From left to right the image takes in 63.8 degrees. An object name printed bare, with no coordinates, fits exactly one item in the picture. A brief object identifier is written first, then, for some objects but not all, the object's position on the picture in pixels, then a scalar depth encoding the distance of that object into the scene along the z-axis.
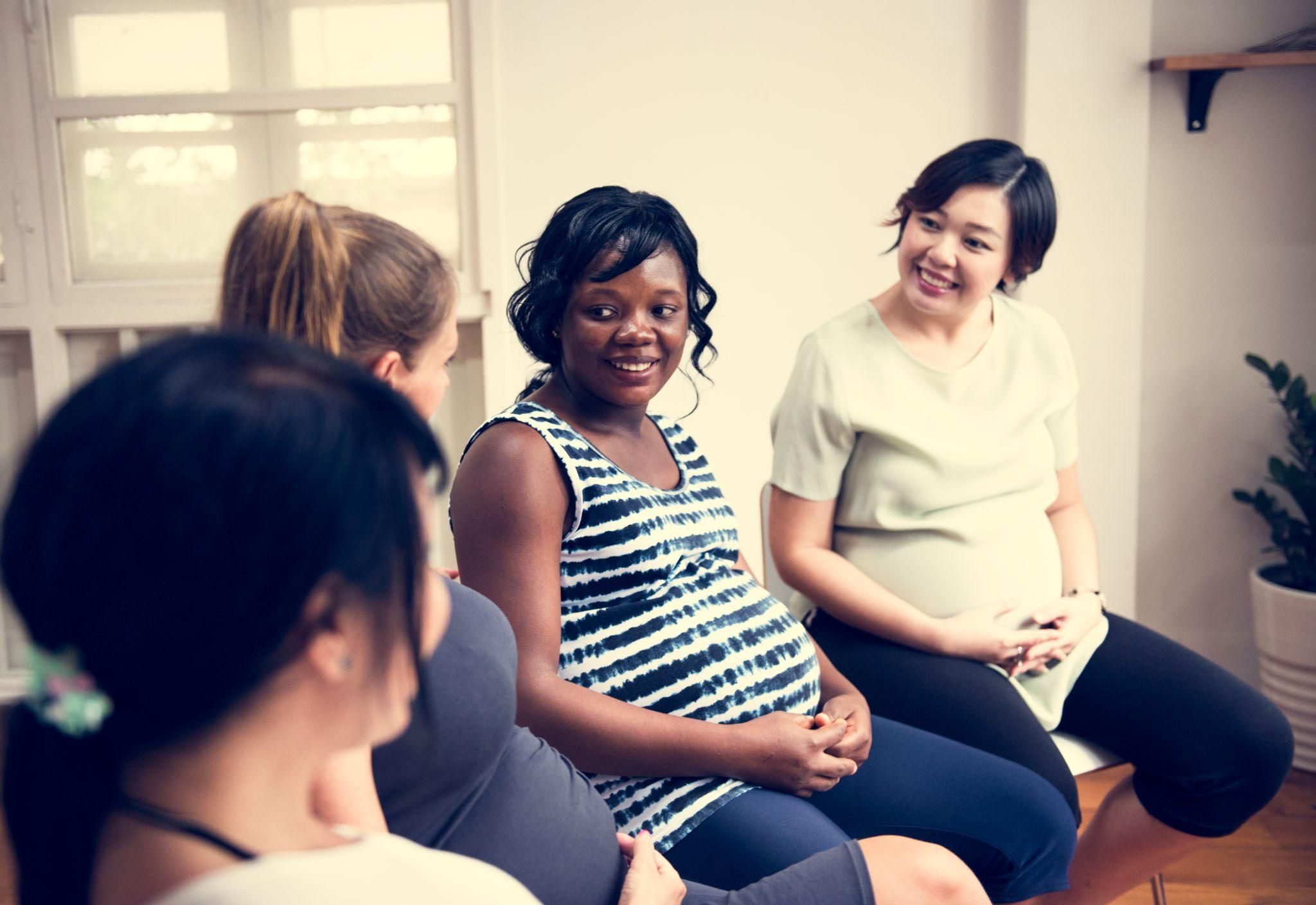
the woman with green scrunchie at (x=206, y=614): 0.52
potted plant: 2.34
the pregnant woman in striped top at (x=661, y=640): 1.16
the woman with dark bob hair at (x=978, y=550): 1.50
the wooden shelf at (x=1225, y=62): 2.33
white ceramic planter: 2.33
